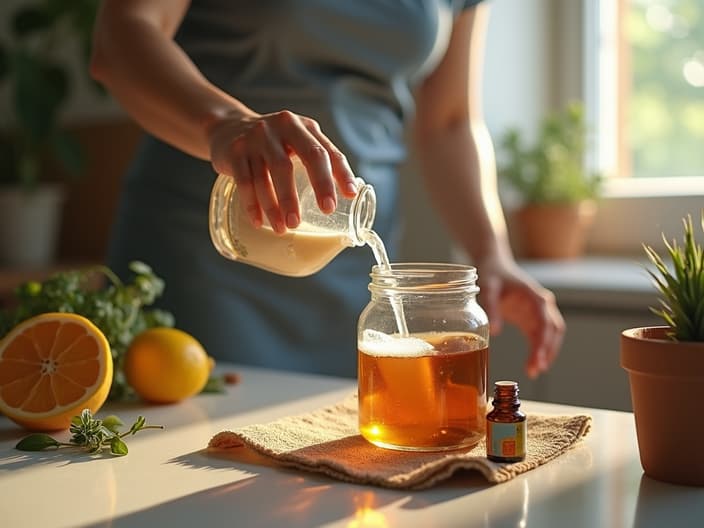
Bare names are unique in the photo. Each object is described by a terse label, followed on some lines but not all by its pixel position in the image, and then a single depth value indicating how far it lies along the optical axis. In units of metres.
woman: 1.52
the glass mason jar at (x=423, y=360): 0.92
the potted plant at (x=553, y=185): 2.50
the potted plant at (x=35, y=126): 3.00
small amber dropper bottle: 0.88
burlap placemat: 0.84
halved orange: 1.03
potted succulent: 0.83
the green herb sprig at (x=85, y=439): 0.97
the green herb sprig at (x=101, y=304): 1.16
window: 2.61
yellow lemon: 1.15
